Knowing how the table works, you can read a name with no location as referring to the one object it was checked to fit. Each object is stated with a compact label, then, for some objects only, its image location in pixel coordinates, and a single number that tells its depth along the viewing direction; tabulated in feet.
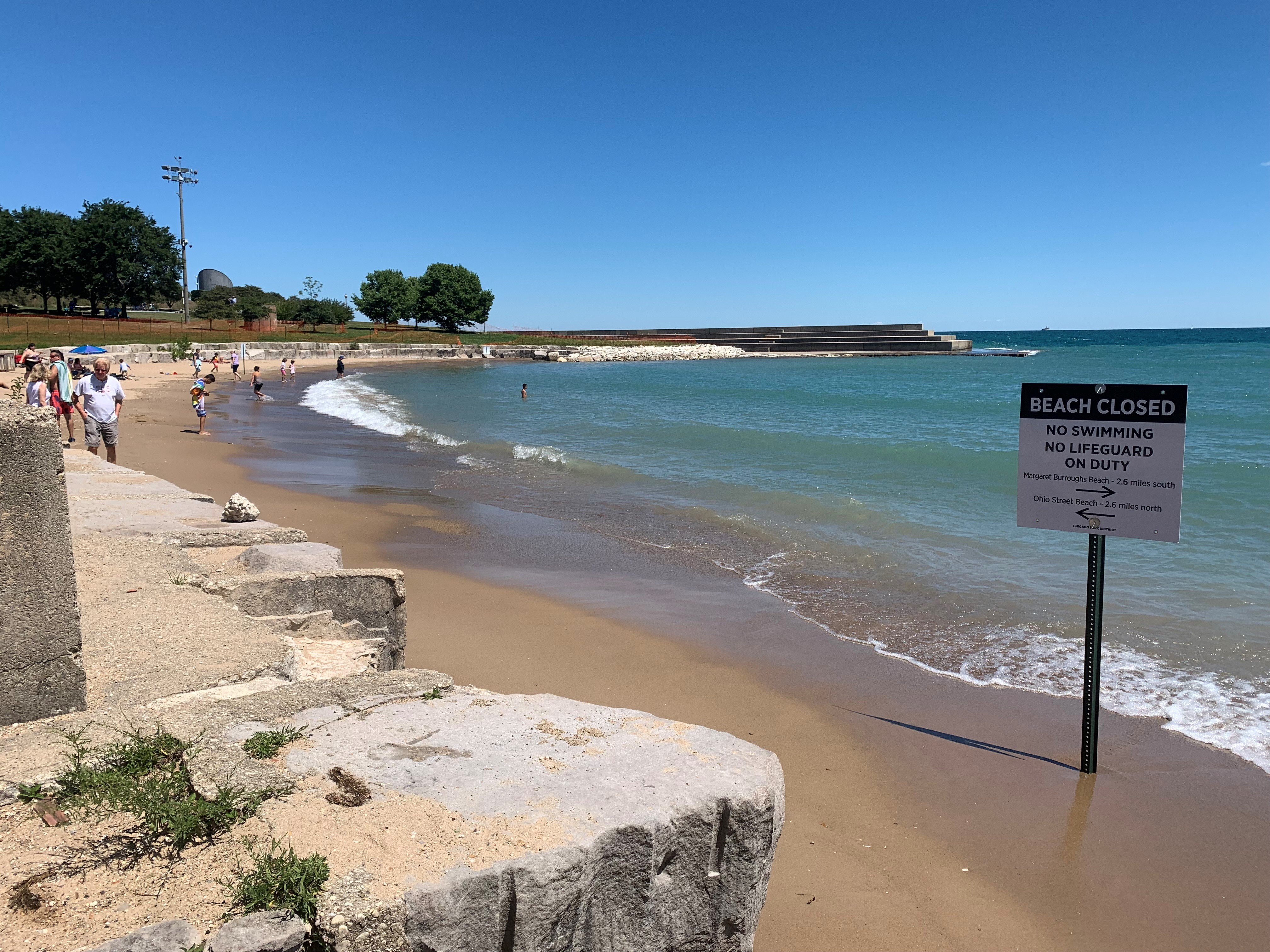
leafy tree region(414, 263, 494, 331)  362.12
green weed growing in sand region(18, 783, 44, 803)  9.09
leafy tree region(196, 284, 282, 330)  280.72
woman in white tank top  47.01
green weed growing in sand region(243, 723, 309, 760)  9.99
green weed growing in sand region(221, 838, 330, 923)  7.48
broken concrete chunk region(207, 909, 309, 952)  7.04
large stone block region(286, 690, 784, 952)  7.92
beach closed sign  15.05
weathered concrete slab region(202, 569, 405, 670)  17.83
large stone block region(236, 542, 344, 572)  19.48
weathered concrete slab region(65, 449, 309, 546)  22.11
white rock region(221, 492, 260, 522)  25.16
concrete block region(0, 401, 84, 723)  9.70
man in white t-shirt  42.14
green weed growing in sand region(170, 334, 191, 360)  169.68
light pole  212.64
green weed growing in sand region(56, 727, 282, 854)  8.53
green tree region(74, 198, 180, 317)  237.45
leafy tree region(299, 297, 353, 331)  323.16
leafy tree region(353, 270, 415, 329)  366.43
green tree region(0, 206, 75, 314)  225.76
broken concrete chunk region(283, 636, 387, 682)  14.35
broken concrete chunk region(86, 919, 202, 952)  6.86
